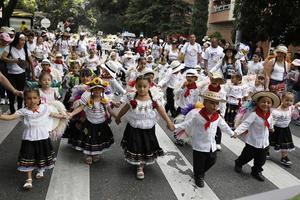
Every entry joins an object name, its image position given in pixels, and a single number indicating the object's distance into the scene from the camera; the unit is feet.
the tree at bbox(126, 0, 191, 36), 149.69
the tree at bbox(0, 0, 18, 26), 38.91
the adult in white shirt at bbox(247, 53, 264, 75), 40.22
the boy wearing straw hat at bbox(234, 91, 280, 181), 18.38
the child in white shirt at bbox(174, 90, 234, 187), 16.90
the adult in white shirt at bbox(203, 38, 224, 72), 37.96
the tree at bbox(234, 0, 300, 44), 53.62
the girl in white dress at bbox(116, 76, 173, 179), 17.84
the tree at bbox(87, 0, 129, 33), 222.48
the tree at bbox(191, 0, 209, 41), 141.38
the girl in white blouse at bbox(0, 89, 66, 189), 15.91
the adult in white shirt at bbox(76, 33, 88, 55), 50.88
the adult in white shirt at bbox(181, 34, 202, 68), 40.96
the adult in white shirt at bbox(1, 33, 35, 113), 27.07
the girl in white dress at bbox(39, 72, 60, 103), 19.93
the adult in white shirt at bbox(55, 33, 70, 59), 54.03
